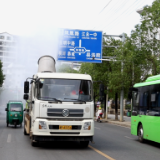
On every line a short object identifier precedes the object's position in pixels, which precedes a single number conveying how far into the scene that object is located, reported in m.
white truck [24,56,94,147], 12.09
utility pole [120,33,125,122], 34.16
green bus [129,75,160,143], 13.80
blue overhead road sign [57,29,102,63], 27.58
